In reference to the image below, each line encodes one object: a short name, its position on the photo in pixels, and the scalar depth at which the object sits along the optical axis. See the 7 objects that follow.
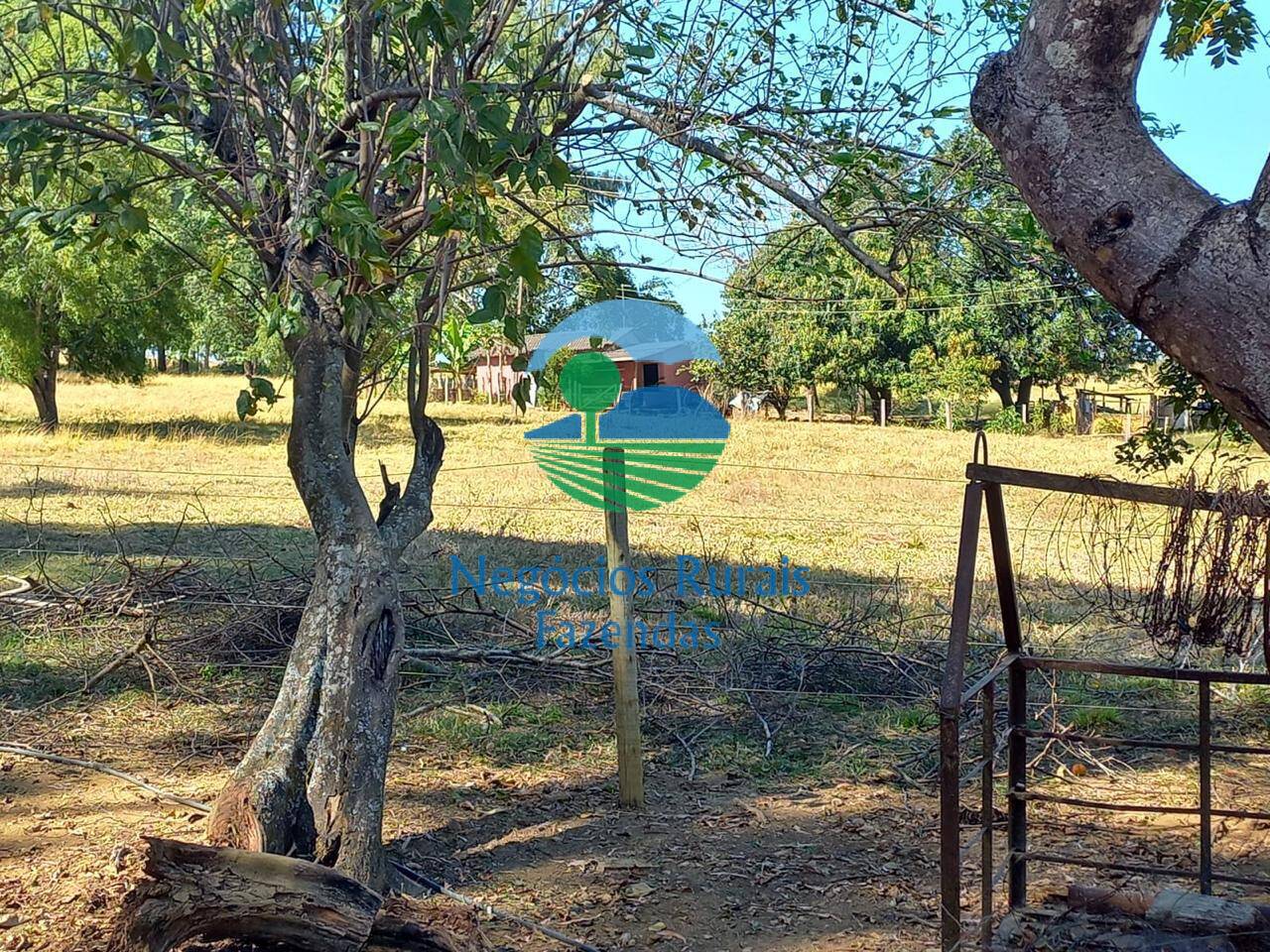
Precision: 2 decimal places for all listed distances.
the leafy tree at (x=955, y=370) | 31.02
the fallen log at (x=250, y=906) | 3.30
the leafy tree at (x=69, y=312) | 19.20
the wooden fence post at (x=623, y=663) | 5.01
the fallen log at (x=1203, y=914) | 3.57
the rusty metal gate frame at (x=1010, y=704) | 3.06
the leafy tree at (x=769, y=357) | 33.03
